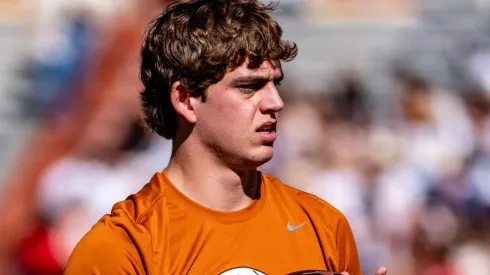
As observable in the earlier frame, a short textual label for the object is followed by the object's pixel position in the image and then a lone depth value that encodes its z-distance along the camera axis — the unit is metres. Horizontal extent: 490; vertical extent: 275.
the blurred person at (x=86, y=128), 15.63
